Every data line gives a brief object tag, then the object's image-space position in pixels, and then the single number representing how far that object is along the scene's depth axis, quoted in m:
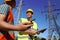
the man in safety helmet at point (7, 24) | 0.87
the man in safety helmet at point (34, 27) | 1.83
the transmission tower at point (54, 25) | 14.56
